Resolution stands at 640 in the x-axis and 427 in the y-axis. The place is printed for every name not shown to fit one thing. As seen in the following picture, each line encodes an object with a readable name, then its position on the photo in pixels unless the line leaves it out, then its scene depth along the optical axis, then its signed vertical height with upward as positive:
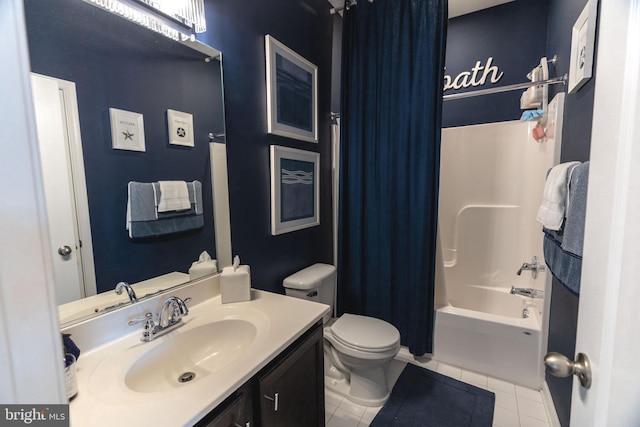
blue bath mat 1.61 -1.34
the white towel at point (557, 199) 1.18 -0.07
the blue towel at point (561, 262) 1.01 -0.32
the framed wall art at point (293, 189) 1.74 -0.02
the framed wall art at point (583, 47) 1.18 +0.61
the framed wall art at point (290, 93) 1.65 +0.60
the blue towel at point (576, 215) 1.01 -0.12
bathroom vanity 0.70 -0.54
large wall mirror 0.87 +0.23
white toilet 1.62 -0.94
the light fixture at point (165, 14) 1.01 +0.68
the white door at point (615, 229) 0.42 -0.08
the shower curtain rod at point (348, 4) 2.03 +1.32
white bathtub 1.83 -1.09
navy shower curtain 1.87 +0.17
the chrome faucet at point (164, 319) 1.02 -0.49
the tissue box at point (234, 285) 1.31 -0.46
